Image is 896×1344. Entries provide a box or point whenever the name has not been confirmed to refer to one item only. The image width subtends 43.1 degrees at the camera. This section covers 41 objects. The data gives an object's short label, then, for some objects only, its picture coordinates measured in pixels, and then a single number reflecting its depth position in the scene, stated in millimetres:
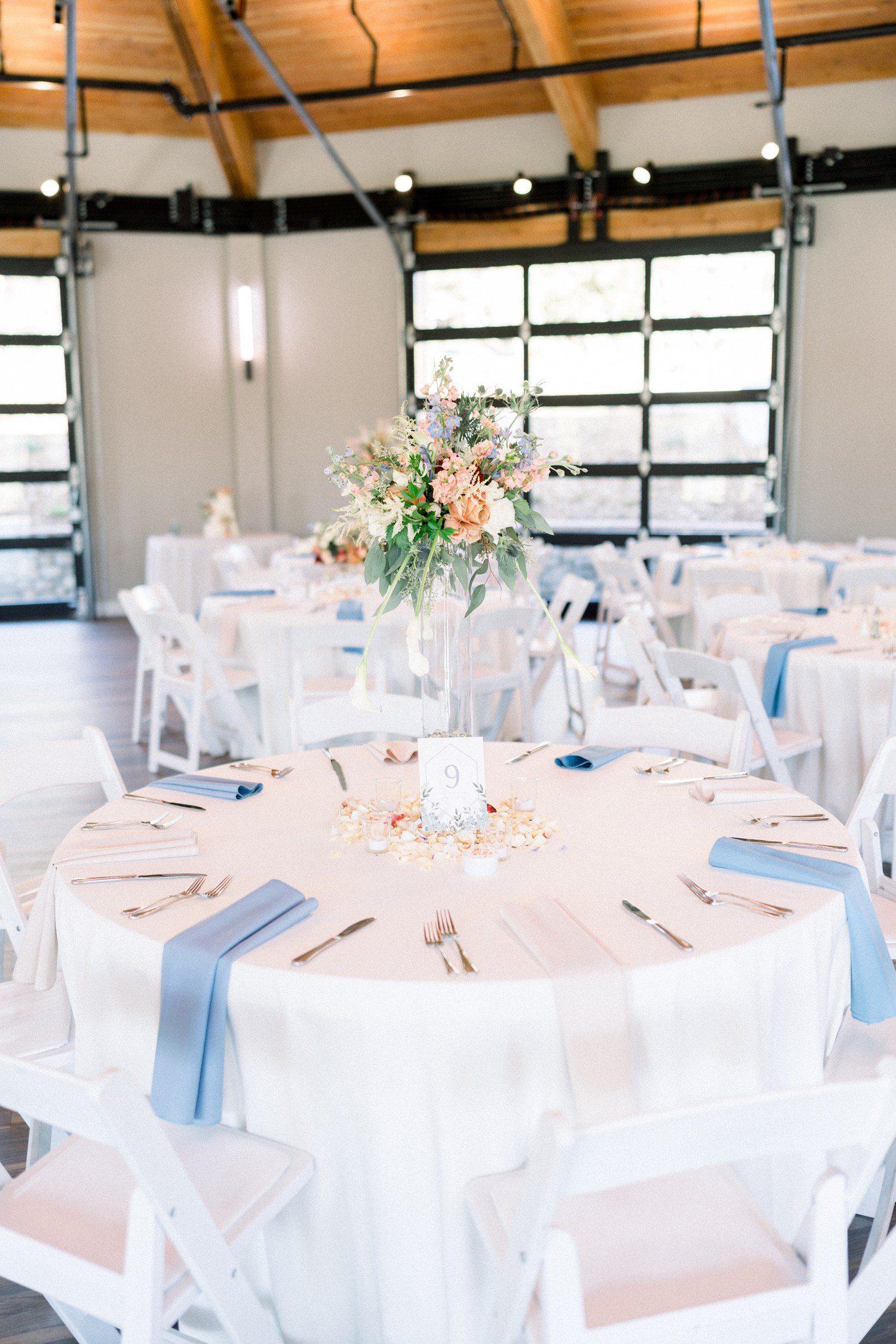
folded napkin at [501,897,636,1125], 1664
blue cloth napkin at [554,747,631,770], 2689
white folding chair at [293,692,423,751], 3115
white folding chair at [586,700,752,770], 2924
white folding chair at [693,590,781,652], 5180
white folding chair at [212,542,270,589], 6945
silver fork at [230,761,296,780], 2727
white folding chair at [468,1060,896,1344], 1207
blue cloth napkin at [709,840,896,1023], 1982
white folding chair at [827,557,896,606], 6371
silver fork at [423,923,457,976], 1785
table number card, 2219
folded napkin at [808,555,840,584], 7473
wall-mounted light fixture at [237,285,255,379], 11180
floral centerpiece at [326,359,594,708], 2090
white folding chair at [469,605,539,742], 4812
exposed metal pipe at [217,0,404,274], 7215
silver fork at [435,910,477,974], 1811
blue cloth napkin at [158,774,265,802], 2549
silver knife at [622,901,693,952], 1756
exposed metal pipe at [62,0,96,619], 10609
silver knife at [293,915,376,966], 1736
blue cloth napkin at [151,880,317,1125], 1736
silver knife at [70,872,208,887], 2082
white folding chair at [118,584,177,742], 5602
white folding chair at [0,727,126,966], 2676
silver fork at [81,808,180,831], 2340
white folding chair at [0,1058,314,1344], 1313
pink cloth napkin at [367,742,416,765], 2787
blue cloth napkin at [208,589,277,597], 6070
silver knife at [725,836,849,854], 2162
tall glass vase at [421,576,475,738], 2283
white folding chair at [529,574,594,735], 5648
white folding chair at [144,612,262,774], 4938
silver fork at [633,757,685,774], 2668
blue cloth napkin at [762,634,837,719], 4312
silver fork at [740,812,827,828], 2305
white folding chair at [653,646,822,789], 3623
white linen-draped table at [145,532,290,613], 10180
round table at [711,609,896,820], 4070
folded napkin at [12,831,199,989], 2168
